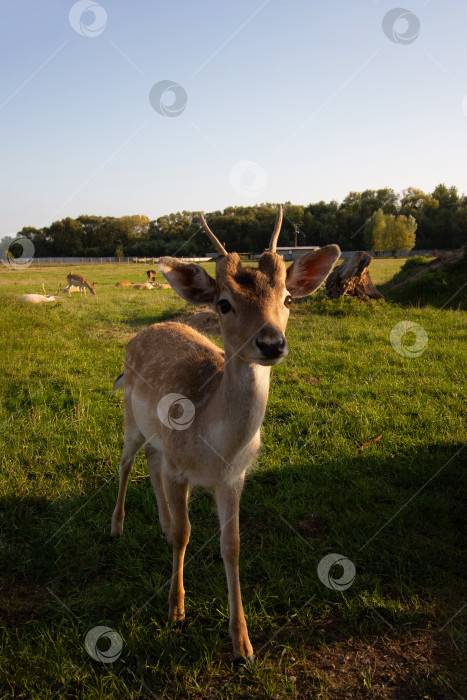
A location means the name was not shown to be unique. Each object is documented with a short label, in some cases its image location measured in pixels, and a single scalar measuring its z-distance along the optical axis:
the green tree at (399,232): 46.62
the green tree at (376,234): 41.06
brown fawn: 2.51
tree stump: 13.55
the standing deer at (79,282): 24.06
